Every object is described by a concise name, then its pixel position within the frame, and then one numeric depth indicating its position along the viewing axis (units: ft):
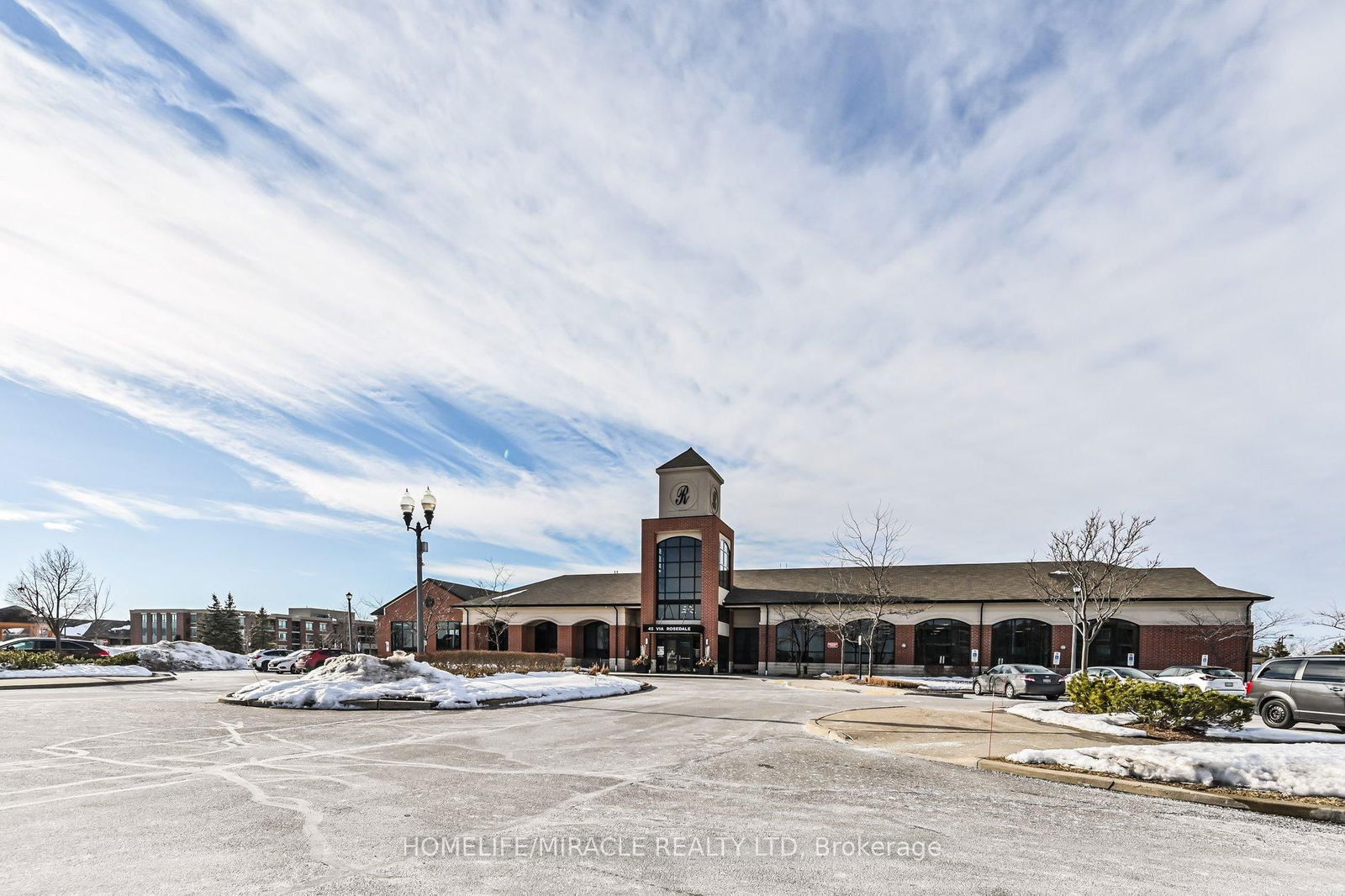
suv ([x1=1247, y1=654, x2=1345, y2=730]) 49.32
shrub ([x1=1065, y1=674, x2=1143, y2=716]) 46.75
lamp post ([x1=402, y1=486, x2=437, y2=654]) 67.56
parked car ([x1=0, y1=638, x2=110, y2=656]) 132.05
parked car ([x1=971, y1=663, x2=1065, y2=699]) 87.92
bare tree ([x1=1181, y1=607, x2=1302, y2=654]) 131.44
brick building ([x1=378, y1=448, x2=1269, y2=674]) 135.95
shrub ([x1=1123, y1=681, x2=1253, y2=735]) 41.39
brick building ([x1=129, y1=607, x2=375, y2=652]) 433.89
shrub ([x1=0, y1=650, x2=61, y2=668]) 100.63
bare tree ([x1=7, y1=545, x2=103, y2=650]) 174.09
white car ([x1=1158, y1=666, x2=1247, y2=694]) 85.15
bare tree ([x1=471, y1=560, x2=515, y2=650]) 181.68
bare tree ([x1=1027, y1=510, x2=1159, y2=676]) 93.04
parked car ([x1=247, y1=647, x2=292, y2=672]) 138.58
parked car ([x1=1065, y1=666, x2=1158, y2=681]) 88.70
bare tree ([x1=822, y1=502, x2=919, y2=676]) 142.51
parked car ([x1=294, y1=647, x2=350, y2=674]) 121.19
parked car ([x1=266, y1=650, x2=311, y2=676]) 125.50
